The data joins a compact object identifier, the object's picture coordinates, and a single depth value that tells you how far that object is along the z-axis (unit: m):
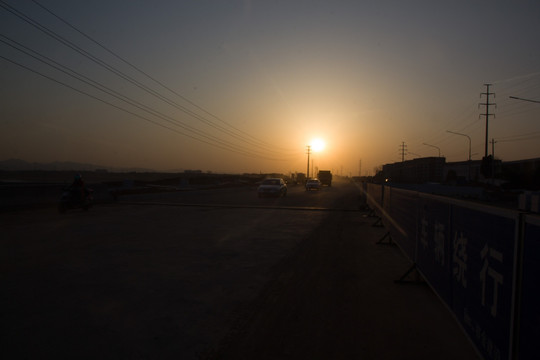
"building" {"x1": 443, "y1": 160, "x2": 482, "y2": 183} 107.65
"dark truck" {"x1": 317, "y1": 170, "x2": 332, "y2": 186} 72.62
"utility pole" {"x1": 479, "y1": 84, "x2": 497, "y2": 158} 49.91
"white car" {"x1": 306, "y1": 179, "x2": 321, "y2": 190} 50.53
